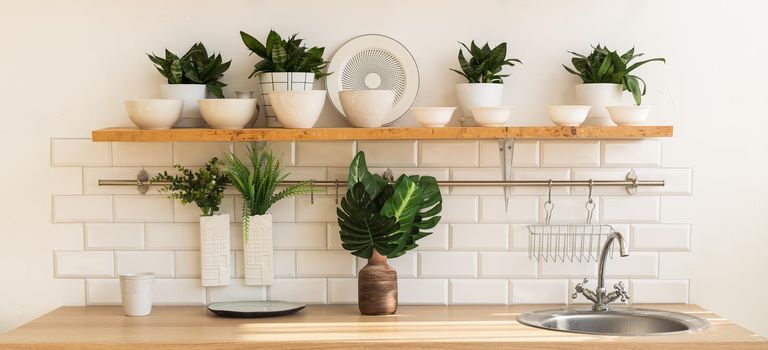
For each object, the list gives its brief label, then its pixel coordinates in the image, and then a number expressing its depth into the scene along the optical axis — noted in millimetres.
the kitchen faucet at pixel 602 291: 2885
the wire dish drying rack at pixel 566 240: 3047
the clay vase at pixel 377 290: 2844
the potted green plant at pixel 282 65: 2854
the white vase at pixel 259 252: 2973
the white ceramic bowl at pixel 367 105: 2787
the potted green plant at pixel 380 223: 2834
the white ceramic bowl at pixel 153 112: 2781
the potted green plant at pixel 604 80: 2932
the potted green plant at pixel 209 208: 2932
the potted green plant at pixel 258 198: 2938
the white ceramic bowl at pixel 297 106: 2770
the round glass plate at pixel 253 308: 2816
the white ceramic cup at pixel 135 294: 2850
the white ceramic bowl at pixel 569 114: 2807
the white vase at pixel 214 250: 2979
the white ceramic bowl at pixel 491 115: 2814
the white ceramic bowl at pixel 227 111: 2783
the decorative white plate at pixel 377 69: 3002
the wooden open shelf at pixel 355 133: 2766
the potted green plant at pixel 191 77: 2906
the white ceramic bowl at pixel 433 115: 2811
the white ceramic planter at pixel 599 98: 2947
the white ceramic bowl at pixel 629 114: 2822
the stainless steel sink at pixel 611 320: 2859
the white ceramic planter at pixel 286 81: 2850
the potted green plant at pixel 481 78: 2928
